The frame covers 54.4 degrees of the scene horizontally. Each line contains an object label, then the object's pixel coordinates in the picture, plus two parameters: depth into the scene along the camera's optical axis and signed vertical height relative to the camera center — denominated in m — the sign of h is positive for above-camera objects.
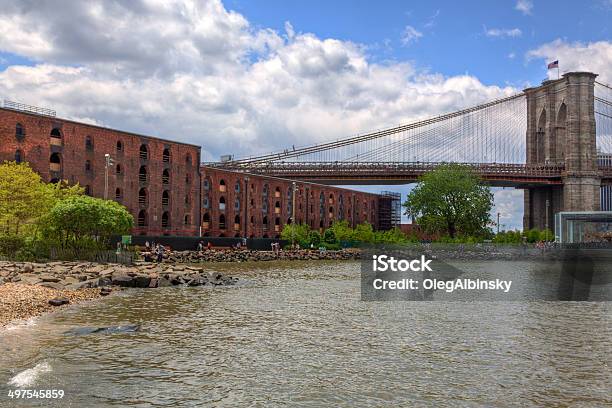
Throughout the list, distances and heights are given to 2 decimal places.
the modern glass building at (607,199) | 146.46 +6.17
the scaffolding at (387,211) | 138.62 +2.93
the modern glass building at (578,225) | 89.38 -0.24
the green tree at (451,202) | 81.81 +3.01
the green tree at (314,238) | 90.00 -2.21
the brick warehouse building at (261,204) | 85.06 +3.27
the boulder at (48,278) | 28.83 -2.67
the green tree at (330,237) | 92.19 -2.11
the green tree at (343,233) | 99.53 -1.59
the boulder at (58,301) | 22.88 -3.02
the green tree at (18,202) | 46.28 +1.73
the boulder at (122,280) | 32.00 -3.05
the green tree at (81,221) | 44.72 +0.19
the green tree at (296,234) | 89.06 -1.57
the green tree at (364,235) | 100.44 -1.95
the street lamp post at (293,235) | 84.68 -1.73
